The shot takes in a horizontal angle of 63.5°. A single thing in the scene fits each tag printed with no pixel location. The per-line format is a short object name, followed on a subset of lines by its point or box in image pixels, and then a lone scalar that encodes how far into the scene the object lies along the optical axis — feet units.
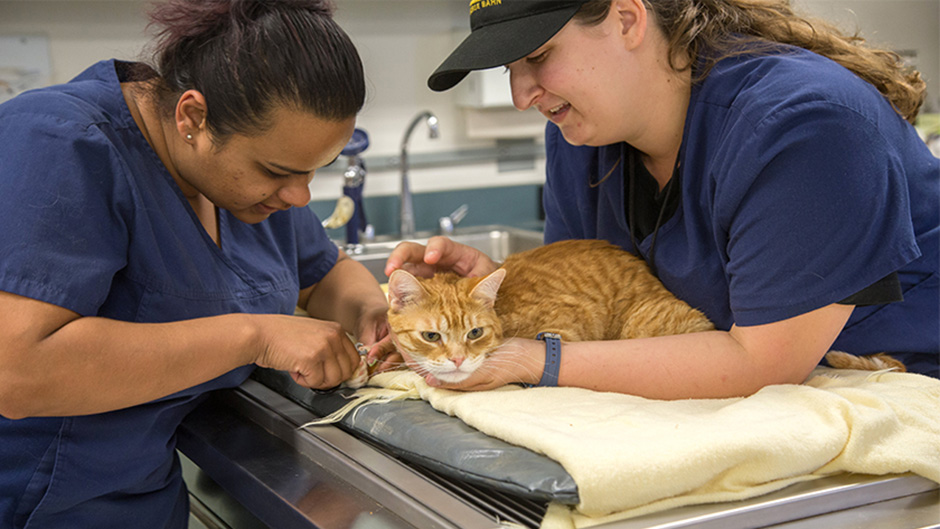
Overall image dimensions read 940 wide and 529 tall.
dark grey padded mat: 2.99
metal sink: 10.43
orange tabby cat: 4.48
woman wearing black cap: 3.56
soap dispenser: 9.27
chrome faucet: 10.18
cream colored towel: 2.96
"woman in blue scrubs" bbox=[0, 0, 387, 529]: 3.49
